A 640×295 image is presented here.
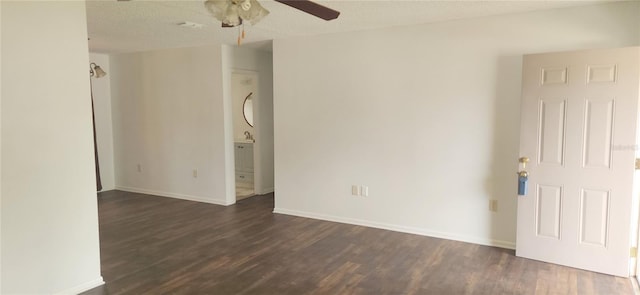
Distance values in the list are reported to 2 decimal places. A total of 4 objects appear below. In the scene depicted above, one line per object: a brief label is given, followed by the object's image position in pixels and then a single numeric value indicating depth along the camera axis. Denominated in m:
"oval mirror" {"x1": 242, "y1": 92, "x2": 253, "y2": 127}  7.67
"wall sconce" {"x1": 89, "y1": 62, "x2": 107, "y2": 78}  5.69
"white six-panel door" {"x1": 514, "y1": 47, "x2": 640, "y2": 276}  3.26
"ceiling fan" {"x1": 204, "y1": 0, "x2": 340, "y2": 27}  2.12
